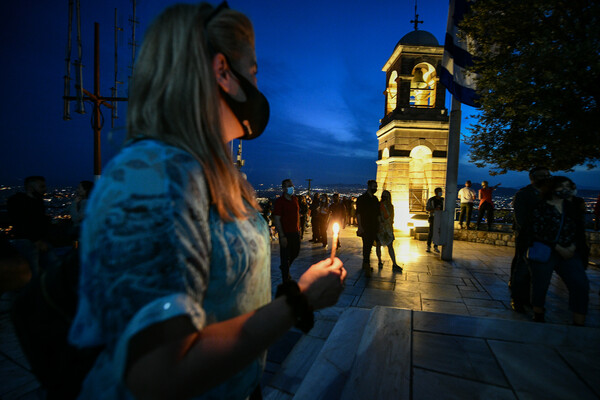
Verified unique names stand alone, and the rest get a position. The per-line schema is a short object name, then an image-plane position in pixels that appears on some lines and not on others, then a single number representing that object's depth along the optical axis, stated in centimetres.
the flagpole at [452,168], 766
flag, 723
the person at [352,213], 1667
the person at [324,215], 1029
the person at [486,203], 1120
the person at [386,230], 670
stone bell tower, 1246
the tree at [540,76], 529
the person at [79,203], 517
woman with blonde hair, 54
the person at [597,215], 998
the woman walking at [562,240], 363
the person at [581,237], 368
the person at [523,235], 443
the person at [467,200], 1143
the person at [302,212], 1198
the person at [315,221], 1116
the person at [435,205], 887
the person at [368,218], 664
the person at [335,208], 1033
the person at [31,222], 440
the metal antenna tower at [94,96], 866
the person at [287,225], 579
